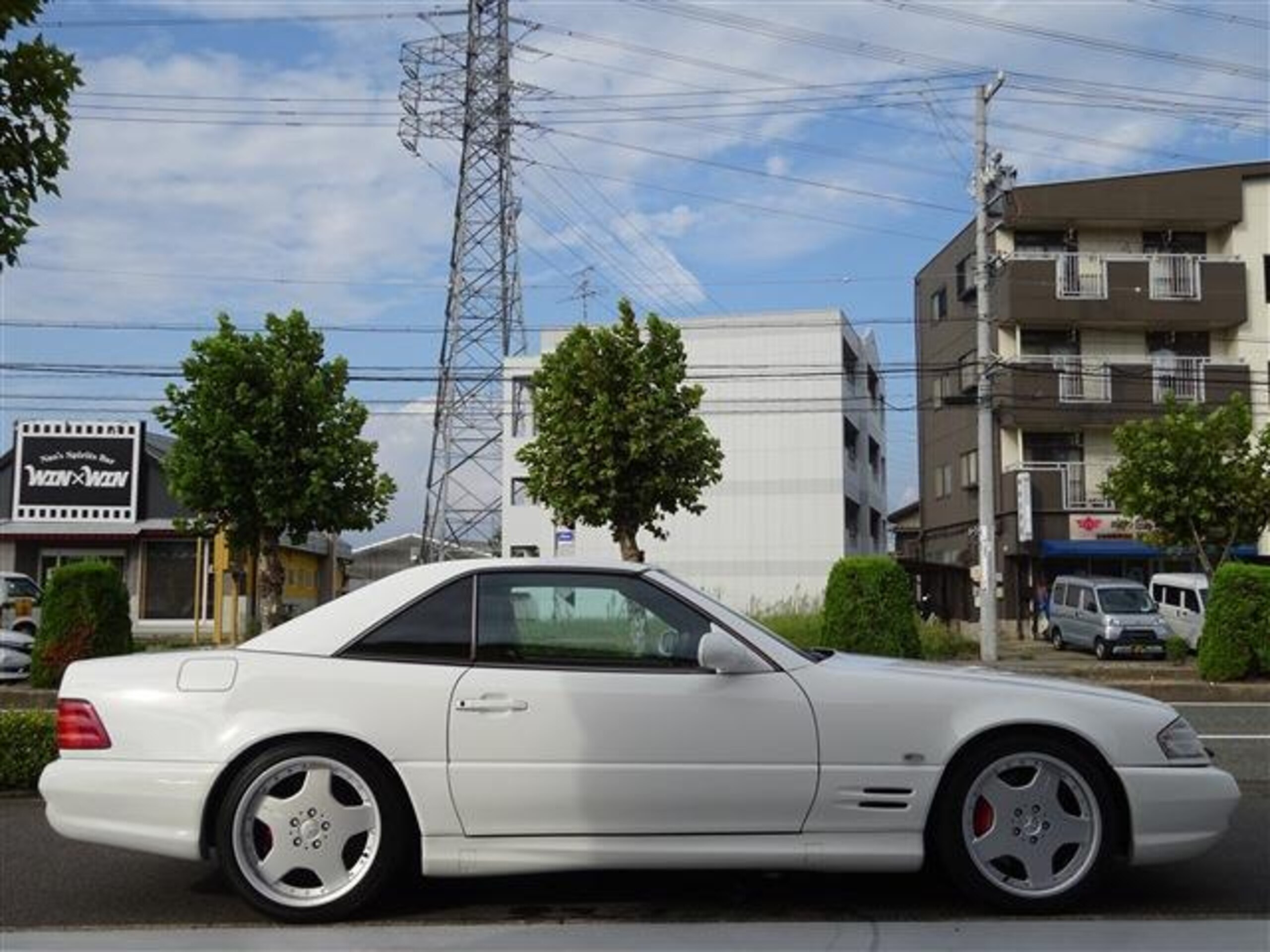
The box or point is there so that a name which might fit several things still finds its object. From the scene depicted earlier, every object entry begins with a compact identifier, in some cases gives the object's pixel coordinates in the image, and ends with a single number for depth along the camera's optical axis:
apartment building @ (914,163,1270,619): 36.78
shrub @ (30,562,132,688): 14.39
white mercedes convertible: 4.63
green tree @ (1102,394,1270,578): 27.62
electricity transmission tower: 41.72
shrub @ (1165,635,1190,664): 25.19
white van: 27.83
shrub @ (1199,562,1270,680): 16.59
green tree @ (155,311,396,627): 20.48
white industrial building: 45.47
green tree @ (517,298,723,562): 21.66
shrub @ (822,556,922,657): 16.53
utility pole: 25.88
